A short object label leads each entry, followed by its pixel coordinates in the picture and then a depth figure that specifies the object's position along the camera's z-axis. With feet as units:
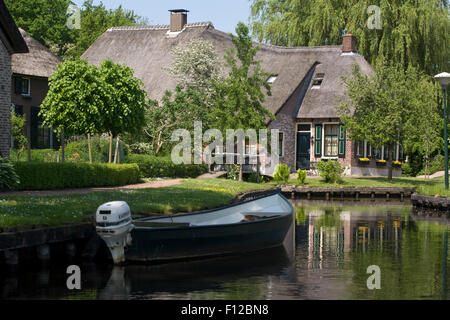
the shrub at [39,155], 103.96
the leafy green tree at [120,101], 96.43
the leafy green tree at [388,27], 142.82
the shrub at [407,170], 161.07
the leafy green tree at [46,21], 175.52
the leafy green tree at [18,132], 116.88
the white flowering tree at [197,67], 140.67
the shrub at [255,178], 125.81
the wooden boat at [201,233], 47.26
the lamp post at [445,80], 89.68
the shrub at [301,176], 124.36
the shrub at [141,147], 122.83
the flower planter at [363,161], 141.69
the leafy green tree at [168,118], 125.80
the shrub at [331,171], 123.95
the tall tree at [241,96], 117.50
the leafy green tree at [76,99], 93.91
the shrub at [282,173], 126.93
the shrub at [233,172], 124.98
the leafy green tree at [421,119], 124.26
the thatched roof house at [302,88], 140.97
